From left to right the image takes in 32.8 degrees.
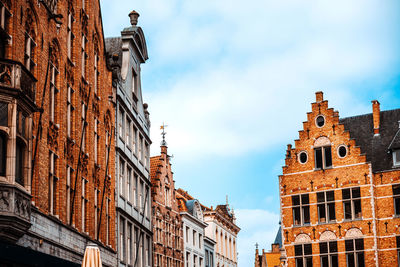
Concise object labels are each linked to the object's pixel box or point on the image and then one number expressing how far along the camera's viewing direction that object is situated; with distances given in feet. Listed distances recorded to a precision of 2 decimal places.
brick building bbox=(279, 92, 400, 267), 125.39
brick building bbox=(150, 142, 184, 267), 130.21
